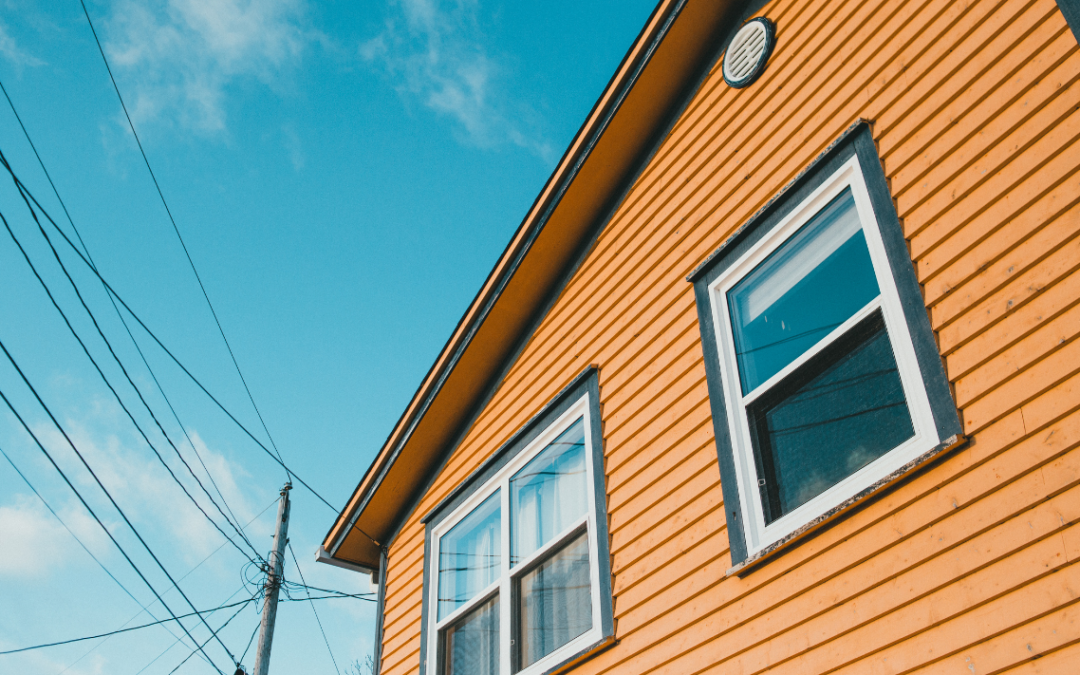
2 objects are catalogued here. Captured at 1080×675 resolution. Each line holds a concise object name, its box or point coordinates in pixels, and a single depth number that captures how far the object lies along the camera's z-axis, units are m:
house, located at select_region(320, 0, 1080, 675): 3.29
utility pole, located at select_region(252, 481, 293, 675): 13.31
